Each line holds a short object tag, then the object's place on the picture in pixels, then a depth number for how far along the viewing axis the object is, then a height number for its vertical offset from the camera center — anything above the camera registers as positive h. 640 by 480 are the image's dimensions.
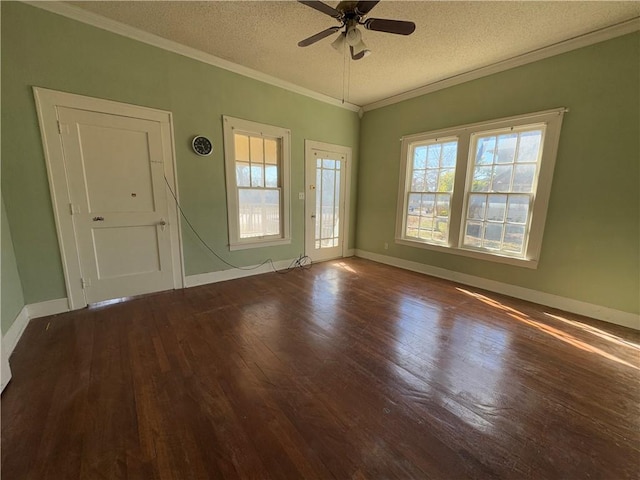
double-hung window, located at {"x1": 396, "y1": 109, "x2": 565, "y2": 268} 3.12 +0.11
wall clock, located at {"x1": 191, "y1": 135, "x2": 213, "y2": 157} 3.28 +0.58
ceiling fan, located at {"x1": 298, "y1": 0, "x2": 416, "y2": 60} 1.95 +1.34
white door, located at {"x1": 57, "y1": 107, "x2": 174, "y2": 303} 2.66 -0.12
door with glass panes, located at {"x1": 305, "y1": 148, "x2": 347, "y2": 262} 4.57 -0.20
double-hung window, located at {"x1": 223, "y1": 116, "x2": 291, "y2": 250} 3.64 +0.14
